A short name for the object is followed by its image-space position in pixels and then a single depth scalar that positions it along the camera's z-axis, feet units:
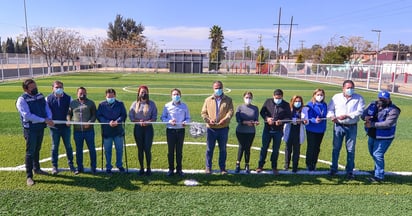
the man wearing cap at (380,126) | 20.07
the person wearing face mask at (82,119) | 20.44
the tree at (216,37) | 258.98
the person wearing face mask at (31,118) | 18.79
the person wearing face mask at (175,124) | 20.74
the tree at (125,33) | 246.45
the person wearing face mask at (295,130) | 21.88
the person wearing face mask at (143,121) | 20.33
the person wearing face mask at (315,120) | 21.90
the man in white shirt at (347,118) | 20.79
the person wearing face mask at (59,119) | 20.54
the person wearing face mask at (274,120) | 21.21
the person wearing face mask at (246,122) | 21.16
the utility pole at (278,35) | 211.86
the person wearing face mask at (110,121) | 20.70
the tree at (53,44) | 158.51
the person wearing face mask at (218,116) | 20.95
